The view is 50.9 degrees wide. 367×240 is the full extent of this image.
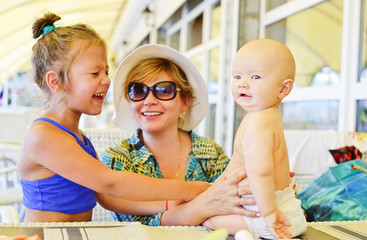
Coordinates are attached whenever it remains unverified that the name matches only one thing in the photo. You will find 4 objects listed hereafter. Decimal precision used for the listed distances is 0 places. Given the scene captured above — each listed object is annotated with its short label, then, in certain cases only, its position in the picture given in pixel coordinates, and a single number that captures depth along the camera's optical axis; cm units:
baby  103
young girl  126
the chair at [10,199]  156
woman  162
